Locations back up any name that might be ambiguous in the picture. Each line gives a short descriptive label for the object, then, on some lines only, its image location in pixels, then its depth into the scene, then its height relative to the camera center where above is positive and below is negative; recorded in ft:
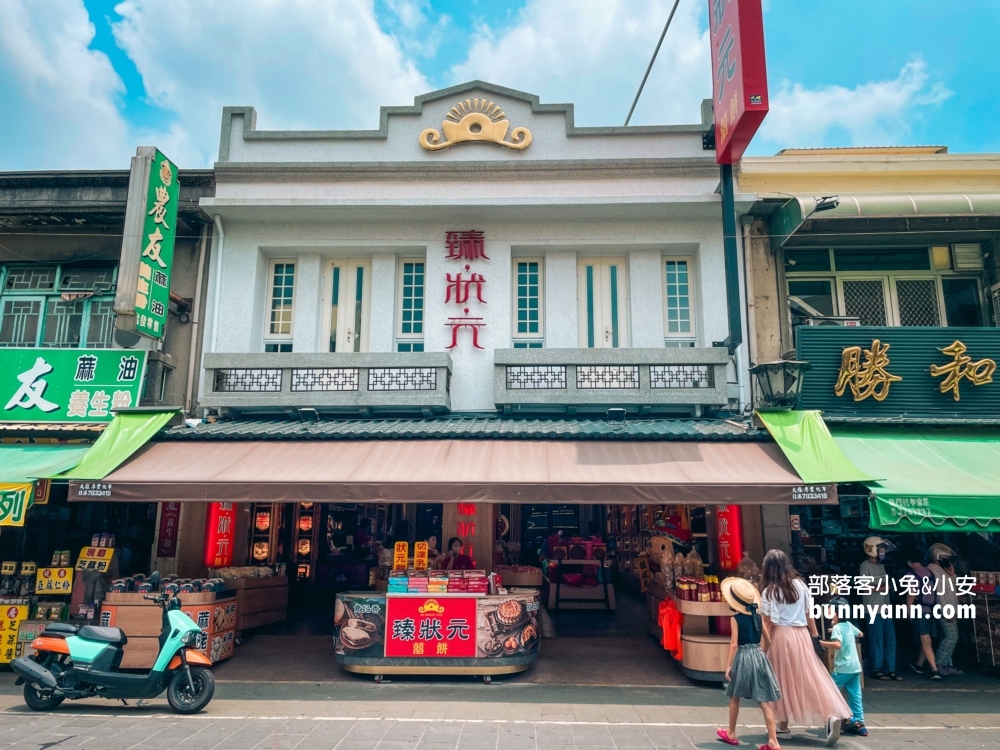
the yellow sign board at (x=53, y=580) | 33.32 -4.14
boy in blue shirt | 22.86 -5.82
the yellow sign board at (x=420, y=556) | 32.83 -2.79
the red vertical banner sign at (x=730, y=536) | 35.06 -1.87
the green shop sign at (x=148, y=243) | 33.71 +13.35
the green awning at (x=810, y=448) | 27.61 +2.37
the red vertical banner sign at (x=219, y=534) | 37.73 -2.10
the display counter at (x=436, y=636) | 28.94 -5.97
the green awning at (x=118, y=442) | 29.63 +2.66
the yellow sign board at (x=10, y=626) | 31.71 -6.16
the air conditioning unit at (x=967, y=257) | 39.85 +14.63
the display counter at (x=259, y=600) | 36.91 -5.94
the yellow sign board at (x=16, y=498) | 29.48 -0.06
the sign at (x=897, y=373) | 34.47 +6.66
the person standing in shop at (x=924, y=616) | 30.78 -5.32
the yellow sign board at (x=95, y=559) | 33.17 -3.07
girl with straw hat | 20.95 -5.19
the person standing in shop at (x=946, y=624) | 31.14 -5.69
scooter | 24.82 -6.48
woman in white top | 21.57 -5.16
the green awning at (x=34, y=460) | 30.09 +1.80
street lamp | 32.65 +5.92
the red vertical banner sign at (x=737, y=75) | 32.40 +21.37
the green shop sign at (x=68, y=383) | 36.11 +6.23
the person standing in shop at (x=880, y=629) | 30.42 -5.81
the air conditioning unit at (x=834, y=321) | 38.99 +10.59
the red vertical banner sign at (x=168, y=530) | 37.06 -1.80
